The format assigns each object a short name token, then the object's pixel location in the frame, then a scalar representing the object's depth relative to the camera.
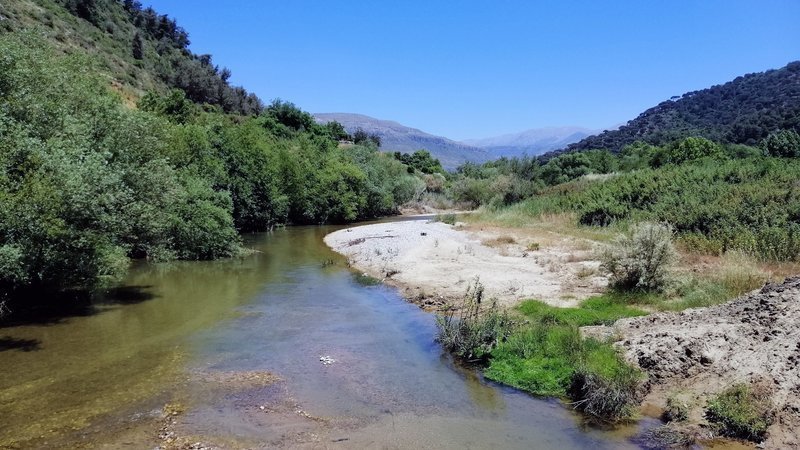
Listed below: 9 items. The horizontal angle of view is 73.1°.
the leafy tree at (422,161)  142.88
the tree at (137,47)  98.75
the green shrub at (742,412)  11.90
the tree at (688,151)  74.75
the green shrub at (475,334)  17.42
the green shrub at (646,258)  22.09
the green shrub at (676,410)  12.88
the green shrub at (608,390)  13.43
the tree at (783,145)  81.05
